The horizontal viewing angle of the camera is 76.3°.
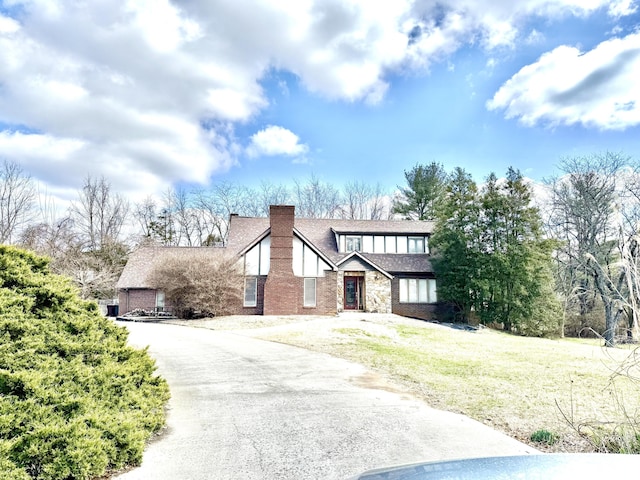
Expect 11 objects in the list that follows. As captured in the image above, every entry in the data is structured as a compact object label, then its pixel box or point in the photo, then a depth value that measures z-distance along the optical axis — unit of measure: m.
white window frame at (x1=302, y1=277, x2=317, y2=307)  24.30
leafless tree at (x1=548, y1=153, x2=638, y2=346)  22.36
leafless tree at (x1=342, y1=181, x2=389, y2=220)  47.27
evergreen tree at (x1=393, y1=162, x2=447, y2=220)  43.31
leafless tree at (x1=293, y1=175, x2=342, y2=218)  46.44
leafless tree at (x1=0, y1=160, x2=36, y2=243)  30.14
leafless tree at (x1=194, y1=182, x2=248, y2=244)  44.31
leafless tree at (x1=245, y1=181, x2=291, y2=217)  45.45
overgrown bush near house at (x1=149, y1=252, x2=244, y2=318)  21.98
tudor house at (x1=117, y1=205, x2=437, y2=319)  23.91
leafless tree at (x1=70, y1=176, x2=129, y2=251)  39.34
